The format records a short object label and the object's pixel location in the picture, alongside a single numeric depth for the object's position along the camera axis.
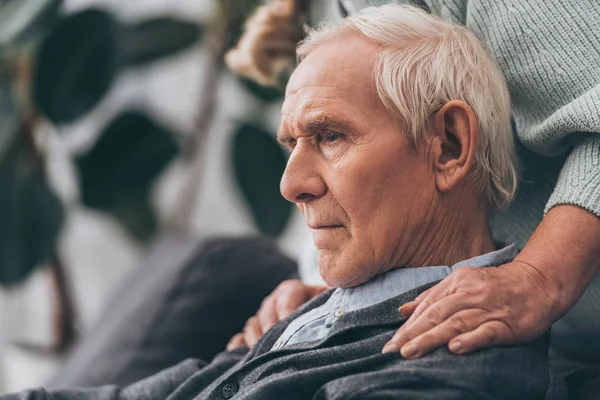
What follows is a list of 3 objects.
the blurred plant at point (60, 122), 2.60
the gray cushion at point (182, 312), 1.68
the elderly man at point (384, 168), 1.07
